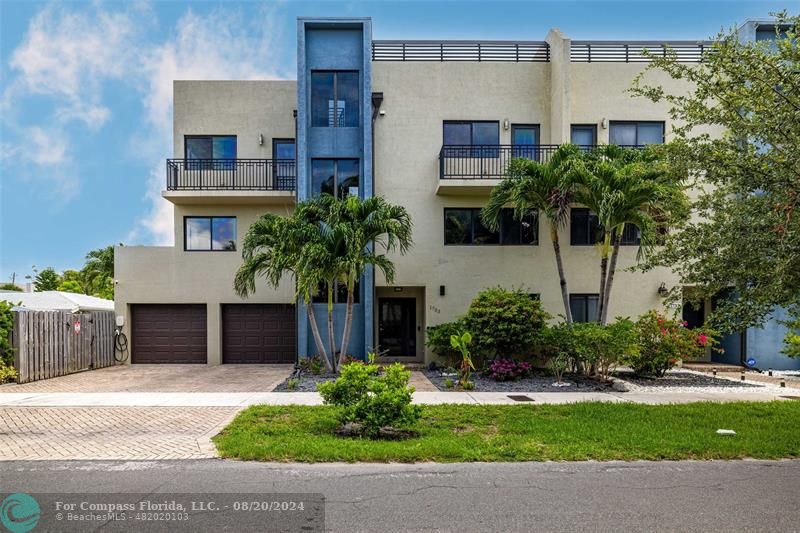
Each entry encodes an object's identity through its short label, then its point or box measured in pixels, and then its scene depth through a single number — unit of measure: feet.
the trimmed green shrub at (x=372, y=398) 22.89
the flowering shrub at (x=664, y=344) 41.32
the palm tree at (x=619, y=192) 39.06
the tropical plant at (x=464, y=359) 38.09
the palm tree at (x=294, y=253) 38.99
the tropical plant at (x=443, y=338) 44.75
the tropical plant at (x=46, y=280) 121.29
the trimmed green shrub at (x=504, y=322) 41.75
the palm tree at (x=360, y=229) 39.91
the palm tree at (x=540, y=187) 41.83
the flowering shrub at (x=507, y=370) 40.88
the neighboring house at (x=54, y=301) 60.49
